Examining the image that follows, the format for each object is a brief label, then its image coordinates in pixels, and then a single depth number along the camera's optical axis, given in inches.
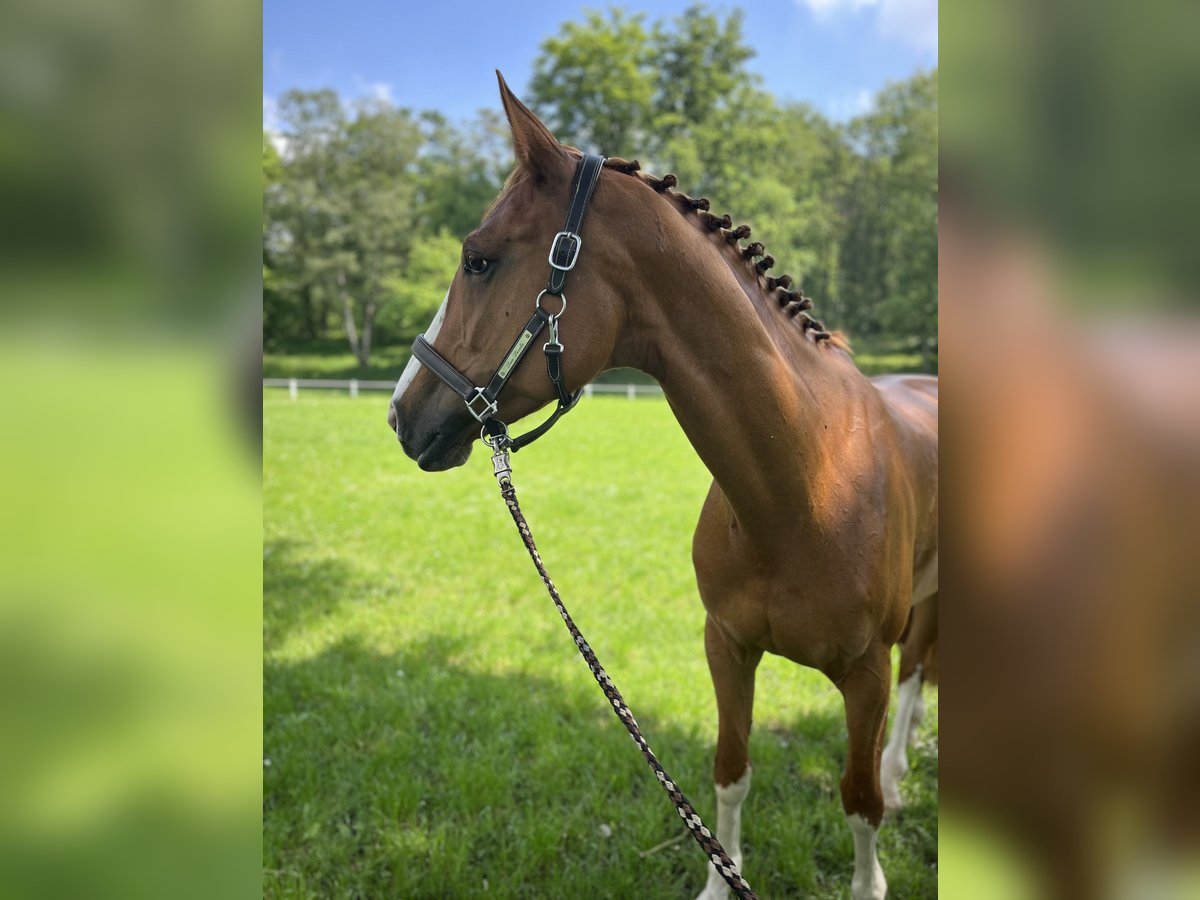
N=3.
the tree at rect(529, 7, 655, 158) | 1251.2
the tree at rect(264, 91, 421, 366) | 1327.5
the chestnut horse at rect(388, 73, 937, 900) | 76.0
